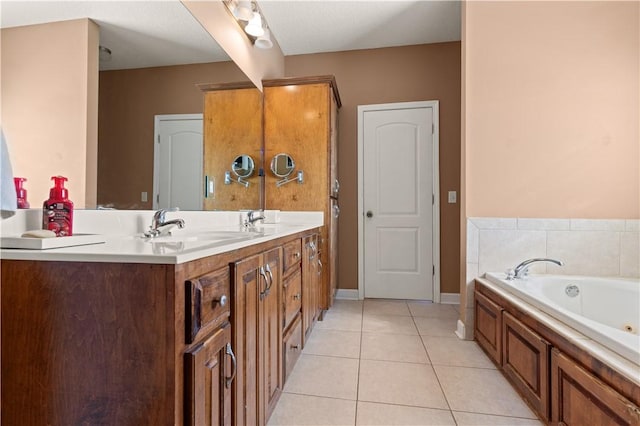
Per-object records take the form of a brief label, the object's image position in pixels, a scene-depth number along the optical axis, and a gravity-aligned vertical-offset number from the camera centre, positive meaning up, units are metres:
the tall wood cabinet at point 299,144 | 2.56 +0.59
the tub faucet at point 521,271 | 1.88 -0.34
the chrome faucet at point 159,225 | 1.12 -0.05
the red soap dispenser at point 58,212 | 0.85 +0.00
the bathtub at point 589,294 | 1.68 -0.45
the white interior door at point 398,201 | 3.02 +0.13
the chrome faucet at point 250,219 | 1.99 -0.04
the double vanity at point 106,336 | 0.61 -0.25
